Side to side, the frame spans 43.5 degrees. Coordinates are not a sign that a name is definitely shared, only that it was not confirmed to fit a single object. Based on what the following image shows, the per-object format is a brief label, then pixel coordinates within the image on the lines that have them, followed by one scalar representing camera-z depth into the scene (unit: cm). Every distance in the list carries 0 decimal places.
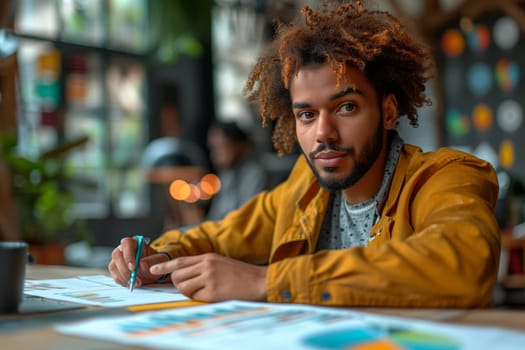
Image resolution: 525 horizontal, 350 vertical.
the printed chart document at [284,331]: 74
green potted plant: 332
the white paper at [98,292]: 117
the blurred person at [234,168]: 452
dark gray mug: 99
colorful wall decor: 723
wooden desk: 78
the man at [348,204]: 105
